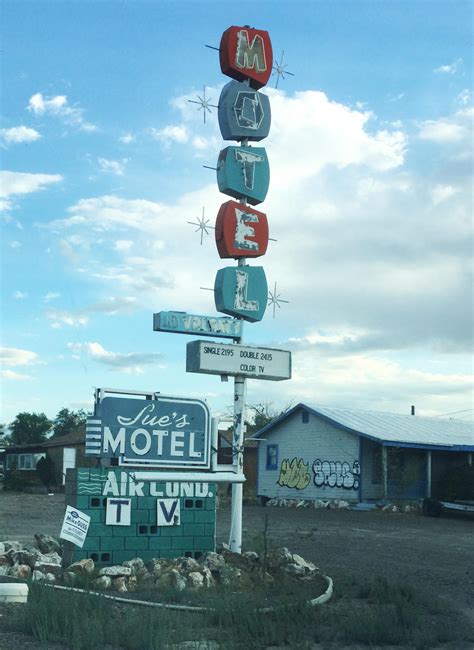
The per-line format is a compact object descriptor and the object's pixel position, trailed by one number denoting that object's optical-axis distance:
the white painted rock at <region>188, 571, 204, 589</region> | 12.34
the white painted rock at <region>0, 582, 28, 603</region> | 10.30
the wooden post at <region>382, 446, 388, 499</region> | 33.78
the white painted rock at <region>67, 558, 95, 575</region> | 13.04
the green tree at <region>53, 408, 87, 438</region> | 107.56
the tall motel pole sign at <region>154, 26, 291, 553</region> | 16.02
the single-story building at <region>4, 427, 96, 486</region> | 52.72
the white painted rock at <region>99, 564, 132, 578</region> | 12.41
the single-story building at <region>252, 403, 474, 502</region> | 35.28
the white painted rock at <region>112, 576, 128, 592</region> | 11.95
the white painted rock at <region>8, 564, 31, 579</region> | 12.48
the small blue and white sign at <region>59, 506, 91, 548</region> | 13.53
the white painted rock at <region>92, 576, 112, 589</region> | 11.97
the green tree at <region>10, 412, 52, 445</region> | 88.56
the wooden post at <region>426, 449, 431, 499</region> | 34.62
